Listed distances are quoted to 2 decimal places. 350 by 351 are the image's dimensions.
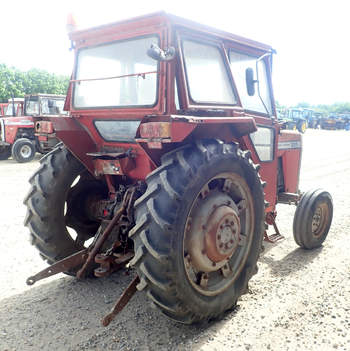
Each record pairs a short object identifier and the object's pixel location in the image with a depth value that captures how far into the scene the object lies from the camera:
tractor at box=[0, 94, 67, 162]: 11.95
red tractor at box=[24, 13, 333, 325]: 2.38
